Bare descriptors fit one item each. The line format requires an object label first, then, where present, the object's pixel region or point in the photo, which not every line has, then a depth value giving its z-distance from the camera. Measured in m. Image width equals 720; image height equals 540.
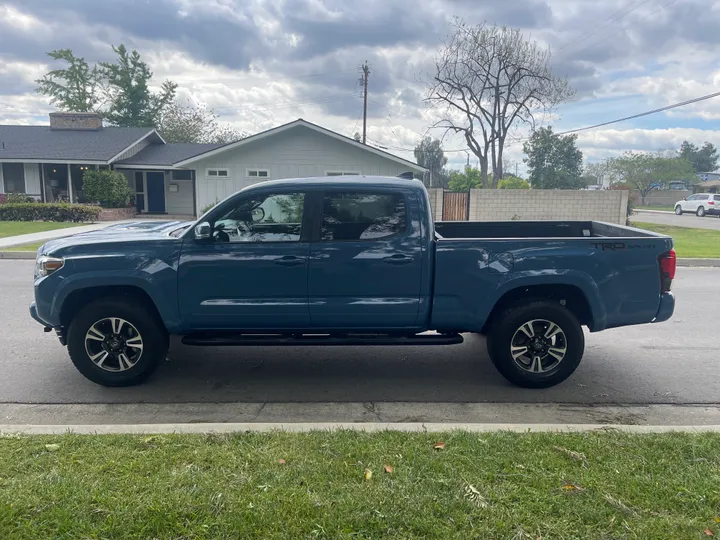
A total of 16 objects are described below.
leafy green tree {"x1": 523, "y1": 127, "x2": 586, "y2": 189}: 48.53
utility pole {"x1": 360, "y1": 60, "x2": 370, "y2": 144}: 38.34
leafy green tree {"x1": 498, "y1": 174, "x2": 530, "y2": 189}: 33.79
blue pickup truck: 4.83
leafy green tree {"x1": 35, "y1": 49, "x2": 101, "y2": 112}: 49.31
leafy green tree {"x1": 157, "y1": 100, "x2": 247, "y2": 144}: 48.81
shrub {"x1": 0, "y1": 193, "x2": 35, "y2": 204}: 24.70
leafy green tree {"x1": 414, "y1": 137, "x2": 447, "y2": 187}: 64.50
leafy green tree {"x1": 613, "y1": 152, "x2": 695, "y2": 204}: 66.69
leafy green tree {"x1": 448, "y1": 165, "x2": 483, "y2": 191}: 38.16
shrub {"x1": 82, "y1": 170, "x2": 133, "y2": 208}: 25.00
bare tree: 28.36
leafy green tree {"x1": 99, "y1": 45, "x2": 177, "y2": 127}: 46.69
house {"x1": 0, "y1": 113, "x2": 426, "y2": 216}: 22.66
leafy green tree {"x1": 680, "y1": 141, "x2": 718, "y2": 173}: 89.54
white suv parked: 37.47
